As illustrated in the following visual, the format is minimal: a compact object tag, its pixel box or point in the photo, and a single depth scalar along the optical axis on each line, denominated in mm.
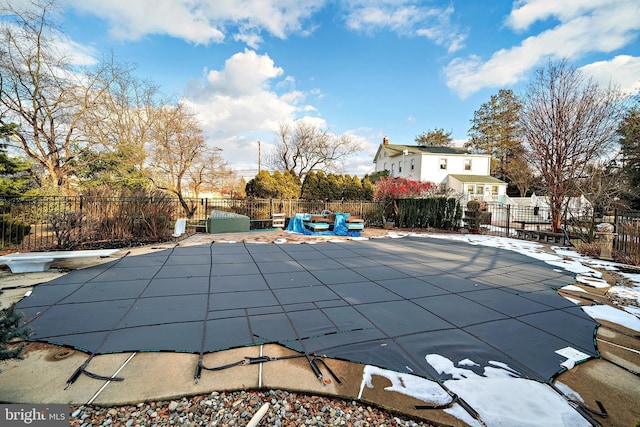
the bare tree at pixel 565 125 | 9328
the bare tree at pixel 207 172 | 16266
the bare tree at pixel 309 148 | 23219
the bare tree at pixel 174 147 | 15492
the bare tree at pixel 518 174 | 25312
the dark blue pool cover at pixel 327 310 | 2270
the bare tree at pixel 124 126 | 13664
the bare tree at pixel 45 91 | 10500
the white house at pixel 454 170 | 24516
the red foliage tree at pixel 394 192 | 13109
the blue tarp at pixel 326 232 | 10234
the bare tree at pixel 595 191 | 7840
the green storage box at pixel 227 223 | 9858
